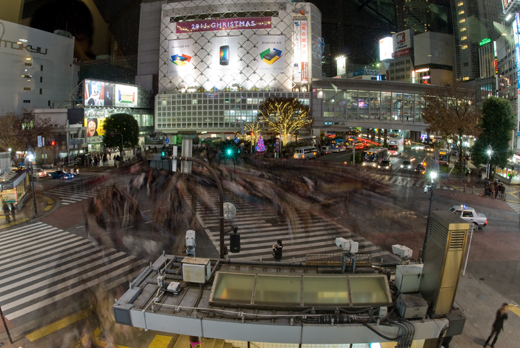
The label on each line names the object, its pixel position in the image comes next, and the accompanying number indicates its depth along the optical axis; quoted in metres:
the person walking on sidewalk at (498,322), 8.66
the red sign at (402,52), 137.64
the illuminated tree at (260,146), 60.44
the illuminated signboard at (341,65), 127.38
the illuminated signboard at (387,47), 125.94
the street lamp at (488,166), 32.56
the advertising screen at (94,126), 59.30
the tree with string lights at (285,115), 65.44
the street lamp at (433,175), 15.57
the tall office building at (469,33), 110.76
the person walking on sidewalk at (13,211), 22.48
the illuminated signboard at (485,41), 98.00
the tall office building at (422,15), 159.62
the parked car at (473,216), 19.59
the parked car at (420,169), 40.95
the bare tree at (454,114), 40.72
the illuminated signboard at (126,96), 69.31
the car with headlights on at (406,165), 45.09
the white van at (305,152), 54.36
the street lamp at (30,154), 25.82
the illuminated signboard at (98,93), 59.62
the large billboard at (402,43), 136.38
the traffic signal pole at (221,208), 11.04
